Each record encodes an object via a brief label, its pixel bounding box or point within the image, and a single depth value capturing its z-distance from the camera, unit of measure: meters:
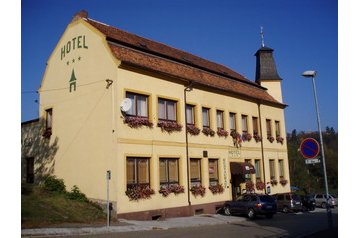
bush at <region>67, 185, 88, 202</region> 18.62
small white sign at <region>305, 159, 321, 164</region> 11.48
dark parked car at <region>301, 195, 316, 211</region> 28.39
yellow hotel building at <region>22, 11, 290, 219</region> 18.53
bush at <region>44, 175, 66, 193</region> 20.00
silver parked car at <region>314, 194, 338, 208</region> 35.59
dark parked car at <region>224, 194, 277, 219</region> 21.44
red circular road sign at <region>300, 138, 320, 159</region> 11.02
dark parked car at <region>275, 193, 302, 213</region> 25.91
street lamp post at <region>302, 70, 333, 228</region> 11.57
